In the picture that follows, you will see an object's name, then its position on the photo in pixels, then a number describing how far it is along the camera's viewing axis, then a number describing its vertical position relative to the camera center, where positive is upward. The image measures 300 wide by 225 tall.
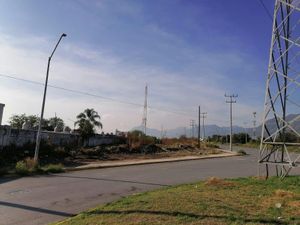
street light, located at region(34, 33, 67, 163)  14.32 +2.00
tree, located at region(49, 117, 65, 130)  43.63 +3.01
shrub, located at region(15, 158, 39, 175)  12.34 -1.76
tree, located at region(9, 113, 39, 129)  38.52 +2.70
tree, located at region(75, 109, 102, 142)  24.68 +1.67
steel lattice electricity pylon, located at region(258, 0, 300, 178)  8.28 +1.34
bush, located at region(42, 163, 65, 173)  13.37 -1.91
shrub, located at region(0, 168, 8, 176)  12.00 -1.94
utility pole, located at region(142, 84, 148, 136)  47.44 +4.03
